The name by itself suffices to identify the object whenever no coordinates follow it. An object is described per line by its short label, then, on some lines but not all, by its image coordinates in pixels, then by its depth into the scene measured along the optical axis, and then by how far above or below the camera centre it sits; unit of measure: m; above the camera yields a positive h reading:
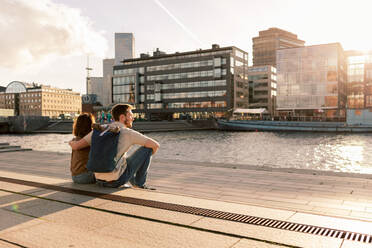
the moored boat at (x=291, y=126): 71.06 -3.48
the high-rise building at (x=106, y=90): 168.12 +11.43
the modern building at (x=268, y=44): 183.12 +38.40
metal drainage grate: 3.60 -1.36
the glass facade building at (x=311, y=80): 97.50 +9.67
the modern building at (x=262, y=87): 123.50 +9.32
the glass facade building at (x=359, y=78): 112.25 +11.79
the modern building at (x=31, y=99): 174.12 +7.12
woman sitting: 6.58 -0.88
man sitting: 5.79 -0.72
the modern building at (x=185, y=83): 103.00 +9.71
